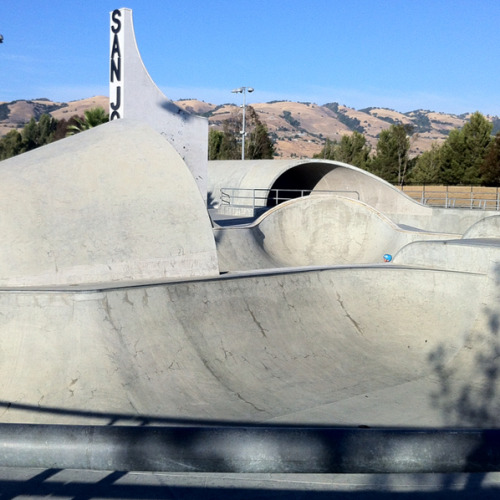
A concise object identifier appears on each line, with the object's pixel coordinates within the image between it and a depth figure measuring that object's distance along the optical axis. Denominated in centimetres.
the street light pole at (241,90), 4186
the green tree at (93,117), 3362
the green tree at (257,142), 6806
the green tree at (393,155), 6506
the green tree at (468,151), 5722
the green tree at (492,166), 5209
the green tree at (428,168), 6197
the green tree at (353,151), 7119
